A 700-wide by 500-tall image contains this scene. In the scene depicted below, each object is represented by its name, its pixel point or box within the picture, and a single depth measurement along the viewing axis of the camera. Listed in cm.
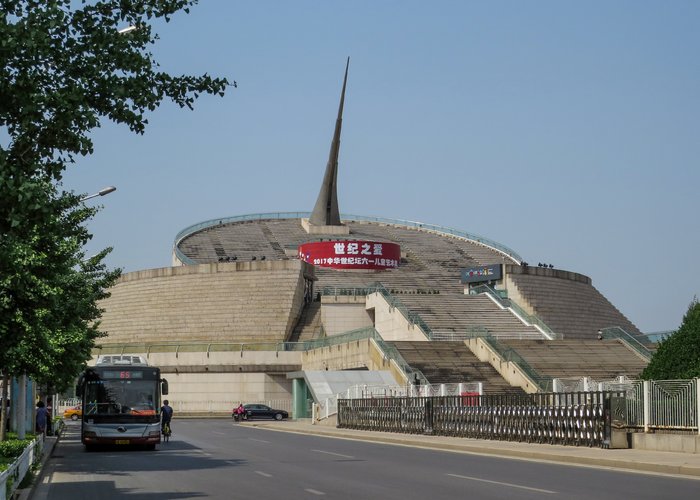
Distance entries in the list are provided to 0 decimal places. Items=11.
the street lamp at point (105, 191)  3428
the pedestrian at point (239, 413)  6384
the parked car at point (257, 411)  6425
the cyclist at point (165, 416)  3828
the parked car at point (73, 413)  8358
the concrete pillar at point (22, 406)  3238
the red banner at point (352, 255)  8594
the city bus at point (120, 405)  3256
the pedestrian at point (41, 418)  3872
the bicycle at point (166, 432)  3816
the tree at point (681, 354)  2934
